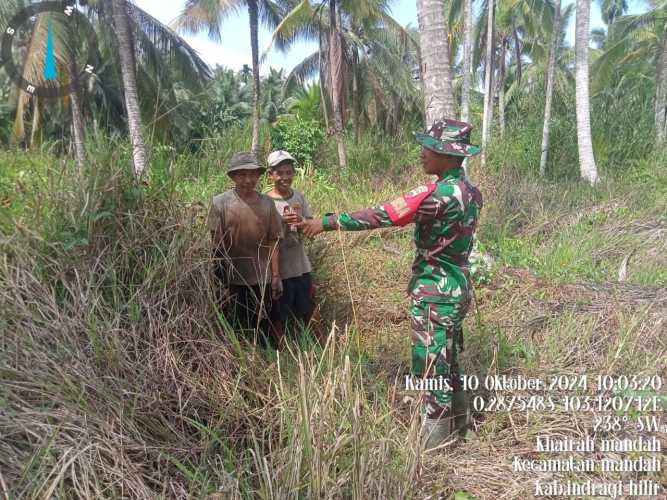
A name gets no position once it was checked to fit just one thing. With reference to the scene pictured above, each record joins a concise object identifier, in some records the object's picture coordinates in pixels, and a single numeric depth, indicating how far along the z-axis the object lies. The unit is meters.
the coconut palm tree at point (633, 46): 15.58
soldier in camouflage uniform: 2.14
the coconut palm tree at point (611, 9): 27.44
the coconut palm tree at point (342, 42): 12.82
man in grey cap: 2.95
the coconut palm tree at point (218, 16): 12.93
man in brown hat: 2.64
